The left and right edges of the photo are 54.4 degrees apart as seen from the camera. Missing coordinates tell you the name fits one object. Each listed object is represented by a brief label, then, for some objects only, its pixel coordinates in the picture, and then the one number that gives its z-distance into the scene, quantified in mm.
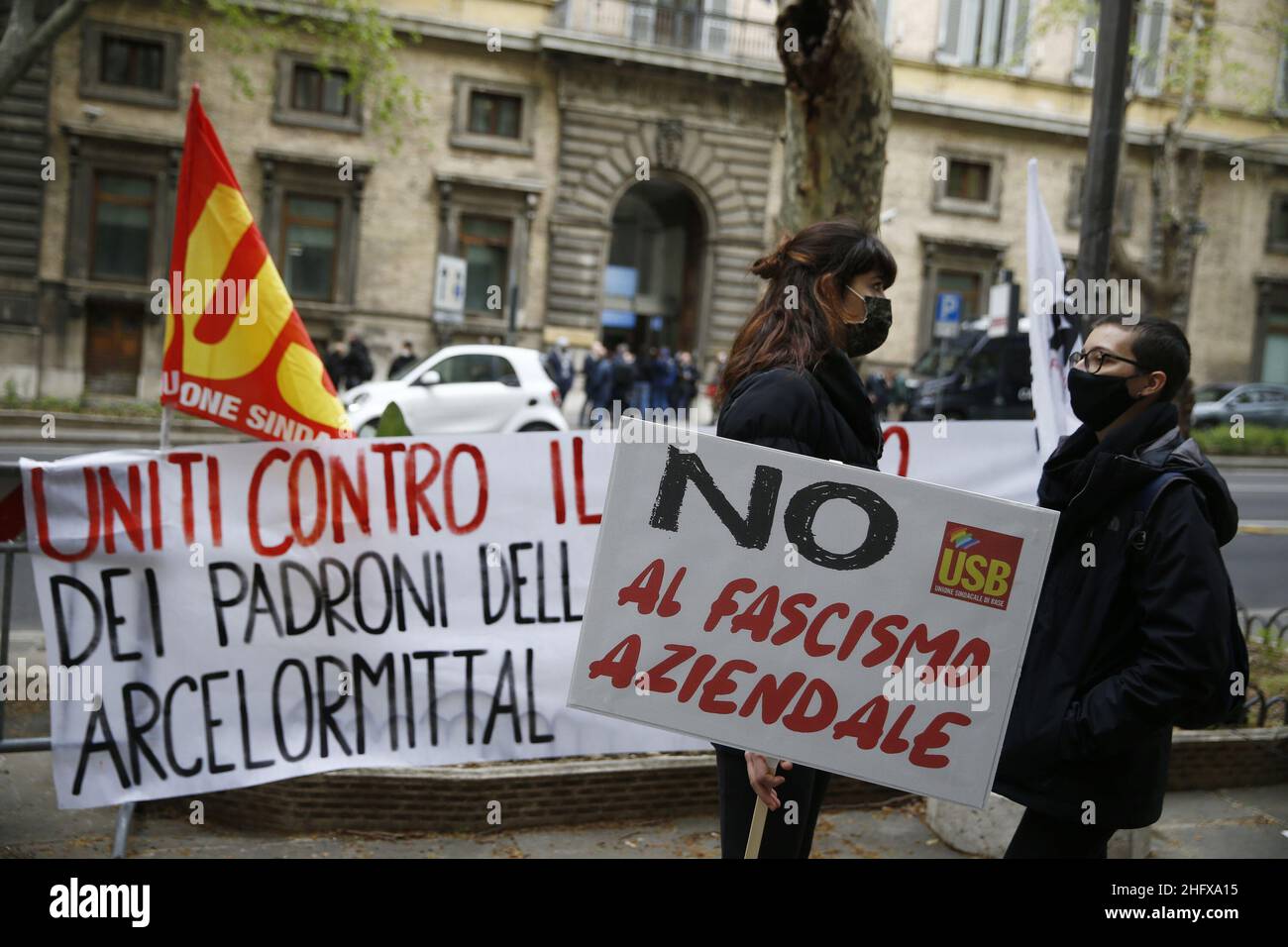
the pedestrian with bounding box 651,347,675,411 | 23547
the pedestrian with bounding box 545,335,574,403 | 22516
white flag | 4707
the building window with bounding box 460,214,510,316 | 27422
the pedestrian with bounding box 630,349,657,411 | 23734
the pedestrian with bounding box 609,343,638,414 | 22656
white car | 15531
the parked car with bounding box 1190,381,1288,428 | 27094
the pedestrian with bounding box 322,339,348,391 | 22047
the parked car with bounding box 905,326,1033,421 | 20312
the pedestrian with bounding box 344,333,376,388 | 22047
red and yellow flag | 4129
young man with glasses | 2496
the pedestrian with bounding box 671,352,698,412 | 24406
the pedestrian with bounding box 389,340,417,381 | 19316
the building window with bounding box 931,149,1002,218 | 30688
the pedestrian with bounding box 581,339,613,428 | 22734
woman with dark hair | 2604
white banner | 3973
